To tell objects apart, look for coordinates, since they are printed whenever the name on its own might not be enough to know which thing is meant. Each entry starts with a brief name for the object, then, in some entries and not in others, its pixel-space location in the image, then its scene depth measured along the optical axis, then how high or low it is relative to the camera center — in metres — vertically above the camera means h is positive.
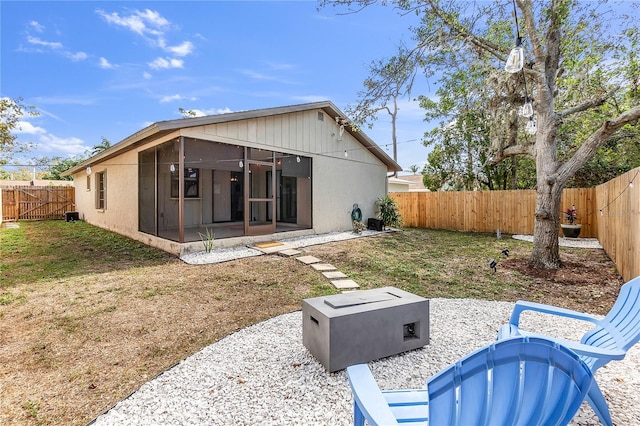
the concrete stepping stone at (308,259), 6.78 -1.16
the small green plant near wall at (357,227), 11.08 -0.70
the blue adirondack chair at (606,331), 1.87 -0.86
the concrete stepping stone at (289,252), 7.41 -1.08
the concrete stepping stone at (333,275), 5.76 -1.26
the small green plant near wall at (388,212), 12.62 -0.19
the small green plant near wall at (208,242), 7.43 -0.82
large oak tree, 6.20 +3.38
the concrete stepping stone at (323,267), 6.30 -1.22
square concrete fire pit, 2.61 -1.05
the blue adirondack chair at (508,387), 1.14 -0.67
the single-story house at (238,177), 8.02 +1.04
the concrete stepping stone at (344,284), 5.23 -1.30
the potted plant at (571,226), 10.64 -0.65
